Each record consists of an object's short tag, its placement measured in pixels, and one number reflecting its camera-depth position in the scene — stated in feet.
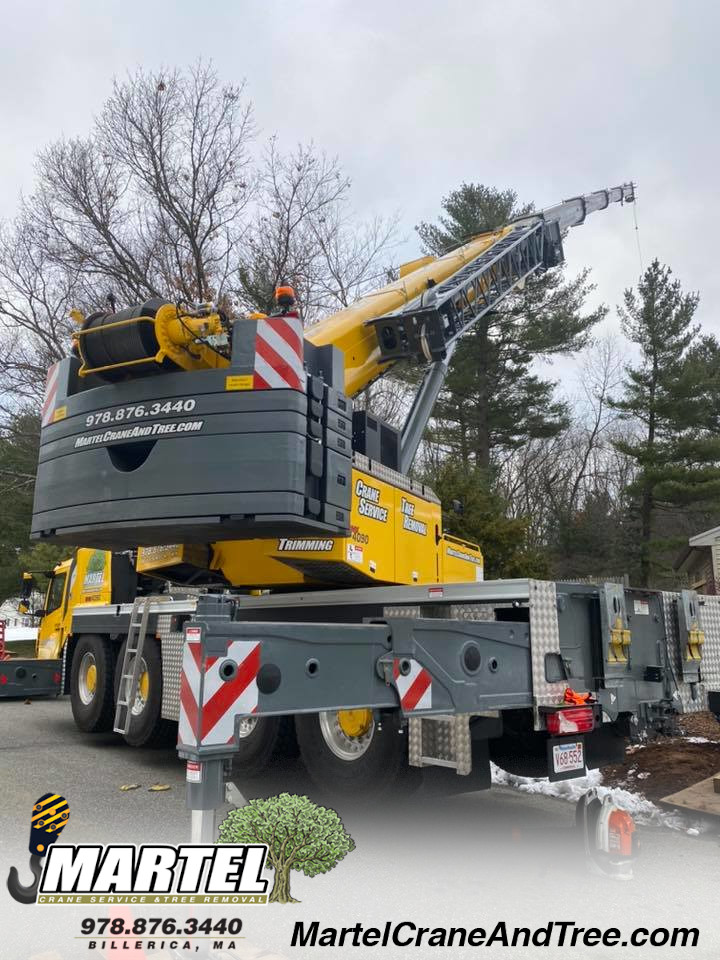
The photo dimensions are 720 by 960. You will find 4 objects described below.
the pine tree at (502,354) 83.97
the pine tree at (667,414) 88.84
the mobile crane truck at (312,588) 12.98
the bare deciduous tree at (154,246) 68.59
